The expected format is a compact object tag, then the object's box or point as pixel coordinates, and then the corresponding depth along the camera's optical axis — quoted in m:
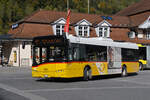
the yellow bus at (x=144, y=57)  30.92
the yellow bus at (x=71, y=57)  16.66
